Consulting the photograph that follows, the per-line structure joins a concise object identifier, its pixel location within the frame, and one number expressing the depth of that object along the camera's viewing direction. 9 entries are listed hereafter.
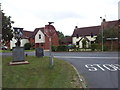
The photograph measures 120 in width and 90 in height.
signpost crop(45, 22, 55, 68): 7.58
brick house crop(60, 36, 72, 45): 38.32
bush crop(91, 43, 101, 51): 23.85
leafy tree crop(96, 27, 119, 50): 24.14
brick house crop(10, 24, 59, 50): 32.80
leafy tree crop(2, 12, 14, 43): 11.15
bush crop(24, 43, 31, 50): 32.63
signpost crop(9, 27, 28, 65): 8.51
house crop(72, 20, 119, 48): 31.06
